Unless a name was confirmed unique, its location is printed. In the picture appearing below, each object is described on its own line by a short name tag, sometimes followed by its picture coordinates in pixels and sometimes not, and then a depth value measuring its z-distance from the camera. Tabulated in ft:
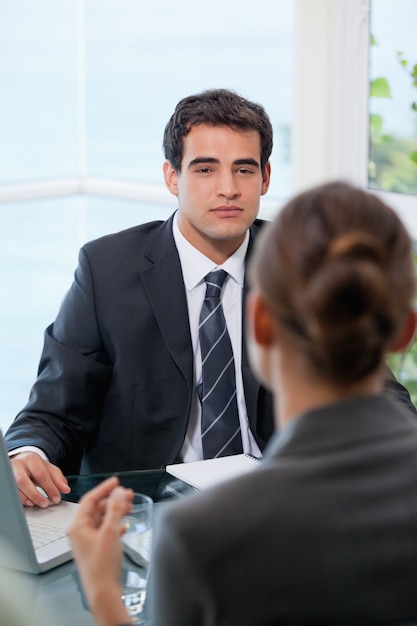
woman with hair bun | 5.11
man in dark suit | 8.57
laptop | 7.08
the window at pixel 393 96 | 12.58
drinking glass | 6.68
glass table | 6.95
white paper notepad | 7.82
